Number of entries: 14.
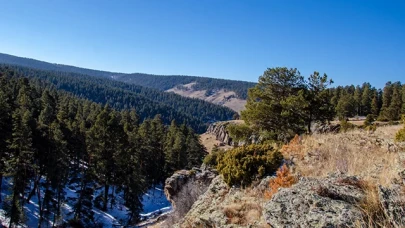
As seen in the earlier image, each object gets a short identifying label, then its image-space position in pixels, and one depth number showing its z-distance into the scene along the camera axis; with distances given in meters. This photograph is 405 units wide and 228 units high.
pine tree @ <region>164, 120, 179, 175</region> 53.12
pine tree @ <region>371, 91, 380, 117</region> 71.74
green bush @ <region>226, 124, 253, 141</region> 23.34
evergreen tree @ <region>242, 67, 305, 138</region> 22.05
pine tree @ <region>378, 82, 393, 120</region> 62.01
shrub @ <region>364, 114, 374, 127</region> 48.53
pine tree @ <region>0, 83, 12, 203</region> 31.91
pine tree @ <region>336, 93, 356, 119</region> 66.38
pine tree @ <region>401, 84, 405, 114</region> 54.08
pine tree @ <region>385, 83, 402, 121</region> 57.50
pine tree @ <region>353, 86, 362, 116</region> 75.59
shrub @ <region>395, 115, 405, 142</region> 9.94
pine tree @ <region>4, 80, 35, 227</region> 27.59
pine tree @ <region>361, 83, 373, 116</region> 76.56
